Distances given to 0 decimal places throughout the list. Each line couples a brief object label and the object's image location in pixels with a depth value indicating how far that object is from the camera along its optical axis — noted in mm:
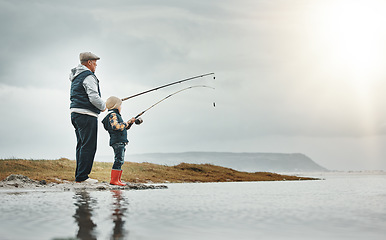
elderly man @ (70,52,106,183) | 9984
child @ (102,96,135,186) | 10211
